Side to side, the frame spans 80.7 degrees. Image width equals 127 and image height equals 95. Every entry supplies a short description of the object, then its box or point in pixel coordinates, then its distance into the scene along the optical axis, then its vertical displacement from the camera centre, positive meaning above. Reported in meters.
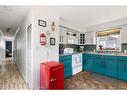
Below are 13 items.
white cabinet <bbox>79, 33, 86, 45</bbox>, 3.39 +0.36
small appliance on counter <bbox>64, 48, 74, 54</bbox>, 2.55 -0.14
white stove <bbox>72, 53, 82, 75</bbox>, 2.45 -0.57
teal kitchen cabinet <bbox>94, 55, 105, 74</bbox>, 2.49 -0.60
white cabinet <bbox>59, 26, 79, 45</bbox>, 2.53 +0.41
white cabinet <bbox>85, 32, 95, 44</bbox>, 3.16 +0.41
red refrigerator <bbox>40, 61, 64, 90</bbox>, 1.39 -0.55
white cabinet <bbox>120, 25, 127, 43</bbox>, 2.44 +0.43
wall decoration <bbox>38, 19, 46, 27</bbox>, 1.62 +0.54
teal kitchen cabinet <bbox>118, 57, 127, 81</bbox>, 2.08 -0.60
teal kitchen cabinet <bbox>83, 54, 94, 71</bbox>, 2.79 -0.57
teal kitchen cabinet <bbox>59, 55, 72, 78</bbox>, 2.12 -0.50
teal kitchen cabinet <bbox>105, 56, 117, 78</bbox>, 2.25 -0.59
